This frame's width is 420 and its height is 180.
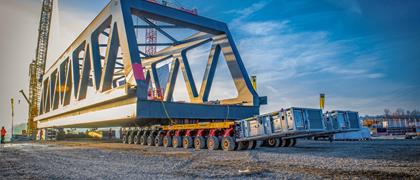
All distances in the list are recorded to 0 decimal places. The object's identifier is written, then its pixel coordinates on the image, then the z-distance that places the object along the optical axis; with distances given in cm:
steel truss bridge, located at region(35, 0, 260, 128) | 1563
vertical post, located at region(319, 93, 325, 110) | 3796
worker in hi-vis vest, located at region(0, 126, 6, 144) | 2693
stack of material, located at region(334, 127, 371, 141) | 2570
